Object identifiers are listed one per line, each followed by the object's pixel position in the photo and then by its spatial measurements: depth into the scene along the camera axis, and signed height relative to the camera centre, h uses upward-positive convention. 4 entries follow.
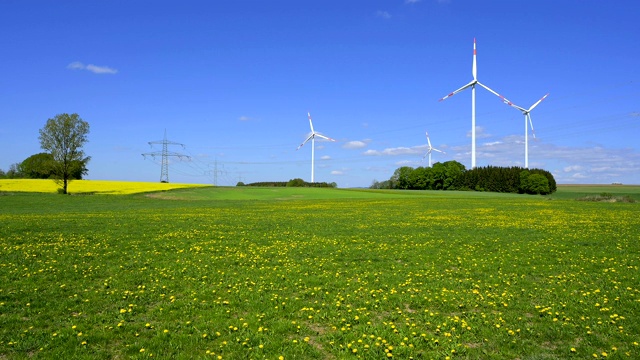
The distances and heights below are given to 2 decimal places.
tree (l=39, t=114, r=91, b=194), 80.75 +8.47
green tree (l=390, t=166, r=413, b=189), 165.62 +5.43
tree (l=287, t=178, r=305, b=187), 137.23 +2.19
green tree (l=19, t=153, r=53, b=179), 135.55 +7.16
